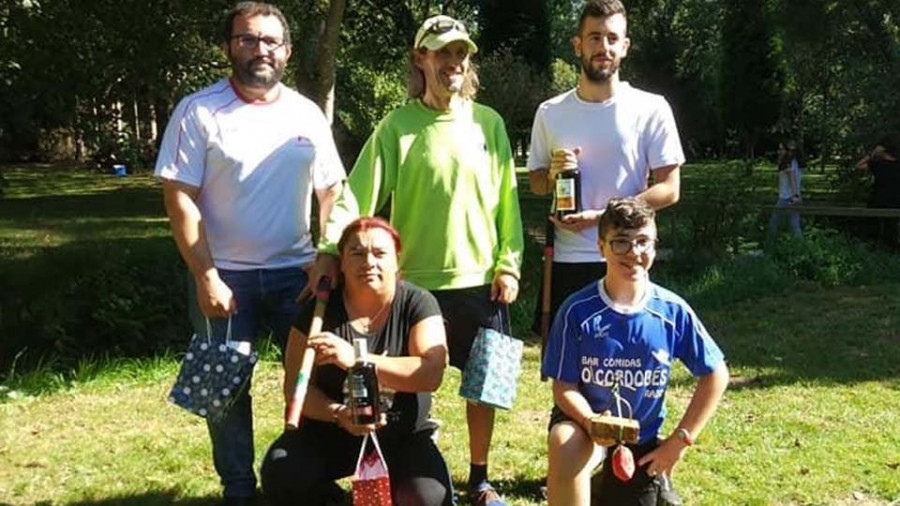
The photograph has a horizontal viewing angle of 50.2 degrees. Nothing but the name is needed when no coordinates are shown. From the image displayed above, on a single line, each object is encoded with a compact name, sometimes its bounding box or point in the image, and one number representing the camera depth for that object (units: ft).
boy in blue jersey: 10.28
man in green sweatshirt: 11.78
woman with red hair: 10.77
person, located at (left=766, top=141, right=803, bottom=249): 40.32
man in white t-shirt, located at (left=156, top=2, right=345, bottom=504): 11.19
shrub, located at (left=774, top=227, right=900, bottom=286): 32.17
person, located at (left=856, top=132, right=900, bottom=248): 36.55
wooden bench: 33.99
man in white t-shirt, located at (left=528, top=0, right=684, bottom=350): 11.87
